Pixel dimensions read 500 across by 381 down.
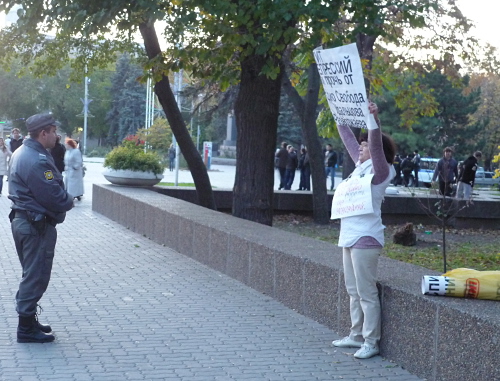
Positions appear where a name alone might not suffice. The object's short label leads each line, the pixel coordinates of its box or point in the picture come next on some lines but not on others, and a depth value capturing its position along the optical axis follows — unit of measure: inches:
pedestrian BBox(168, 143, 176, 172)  2095.0
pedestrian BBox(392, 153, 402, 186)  1781.7
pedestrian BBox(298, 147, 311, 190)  1326.3
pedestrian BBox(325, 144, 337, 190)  1437.0
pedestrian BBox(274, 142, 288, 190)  1339.8
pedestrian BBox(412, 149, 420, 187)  1734.3
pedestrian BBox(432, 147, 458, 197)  866.6
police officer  262.2
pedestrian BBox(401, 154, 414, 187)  1716.3
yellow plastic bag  228.7
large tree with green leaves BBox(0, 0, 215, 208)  518.3
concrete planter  776.3
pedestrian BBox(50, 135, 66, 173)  800.9
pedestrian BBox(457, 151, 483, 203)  953.5
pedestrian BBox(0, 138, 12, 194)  853.2
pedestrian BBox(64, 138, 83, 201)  836.6
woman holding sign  249.3
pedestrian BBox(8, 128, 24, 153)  932.6
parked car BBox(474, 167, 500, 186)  2228.1
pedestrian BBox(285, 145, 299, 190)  1328.7
